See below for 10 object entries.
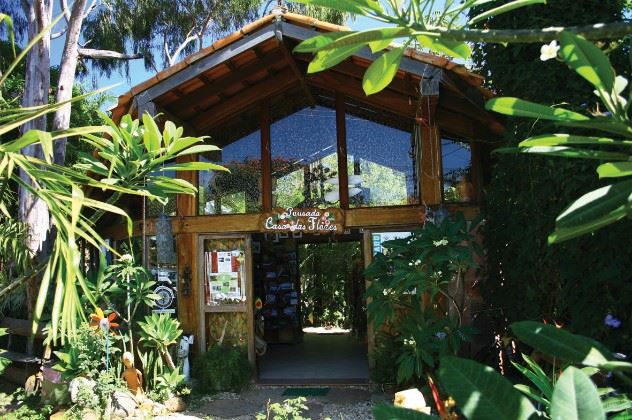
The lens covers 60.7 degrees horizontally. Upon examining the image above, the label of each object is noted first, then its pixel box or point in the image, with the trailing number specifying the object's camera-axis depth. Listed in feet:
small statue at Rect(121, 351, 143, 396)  17.13
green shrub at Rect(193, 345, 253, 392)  19.36
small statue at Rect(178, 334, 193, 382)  19.30
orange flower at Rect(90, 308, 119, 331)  16.65
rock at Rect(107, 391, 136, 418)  16.06
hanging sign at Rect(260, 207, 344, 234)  19.79
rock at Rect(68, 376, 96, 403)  16.31
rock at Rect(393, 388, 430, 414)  9.16
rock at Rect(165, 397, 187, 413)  17.44
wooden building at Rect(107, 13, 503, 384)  19.51
